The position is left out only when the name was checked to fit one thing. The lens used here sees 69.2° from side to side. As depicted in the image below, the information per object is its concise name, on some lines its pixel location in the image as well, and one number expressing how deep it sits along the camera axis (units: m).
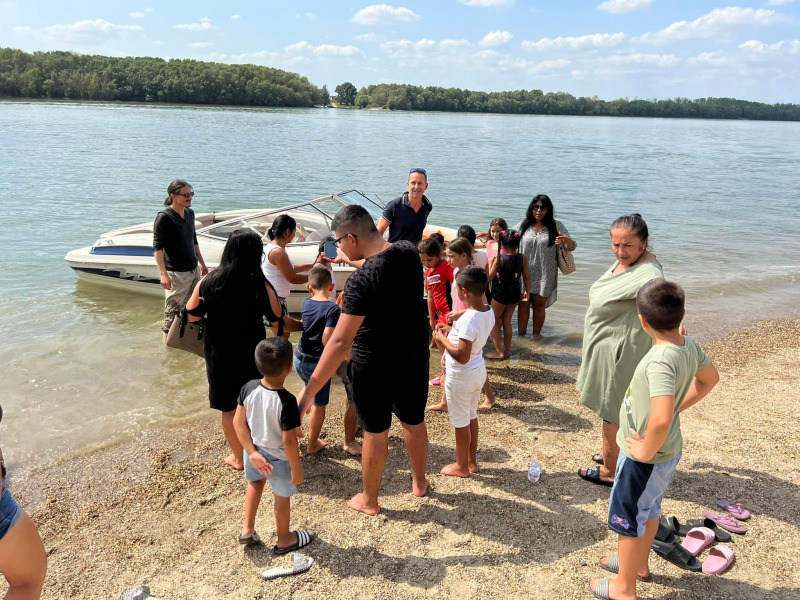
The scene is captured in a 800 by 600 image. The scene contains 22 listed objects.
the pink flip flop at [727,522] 3.48
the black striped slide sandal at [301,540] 3.29
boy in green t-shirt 2.47
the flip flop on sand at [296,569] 3.11
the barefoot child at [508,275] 6.27
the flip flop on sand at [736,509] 3.61
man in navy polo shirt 5.71
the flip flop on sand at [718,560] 3.12
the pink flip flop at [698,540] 3.28
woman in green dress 3.32
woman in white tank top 4.66
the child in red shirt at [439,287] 5.24
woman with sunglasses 6.40
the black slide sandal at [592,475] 4.02
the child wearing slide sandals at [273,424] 2.93
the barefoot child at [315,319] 4.00
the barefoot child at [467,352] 3.78
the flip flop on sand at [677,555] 3.14
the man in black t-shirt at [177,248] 5.65
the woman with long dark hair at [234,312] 3.54
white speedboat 7.90
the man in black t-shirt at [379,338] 3.10
